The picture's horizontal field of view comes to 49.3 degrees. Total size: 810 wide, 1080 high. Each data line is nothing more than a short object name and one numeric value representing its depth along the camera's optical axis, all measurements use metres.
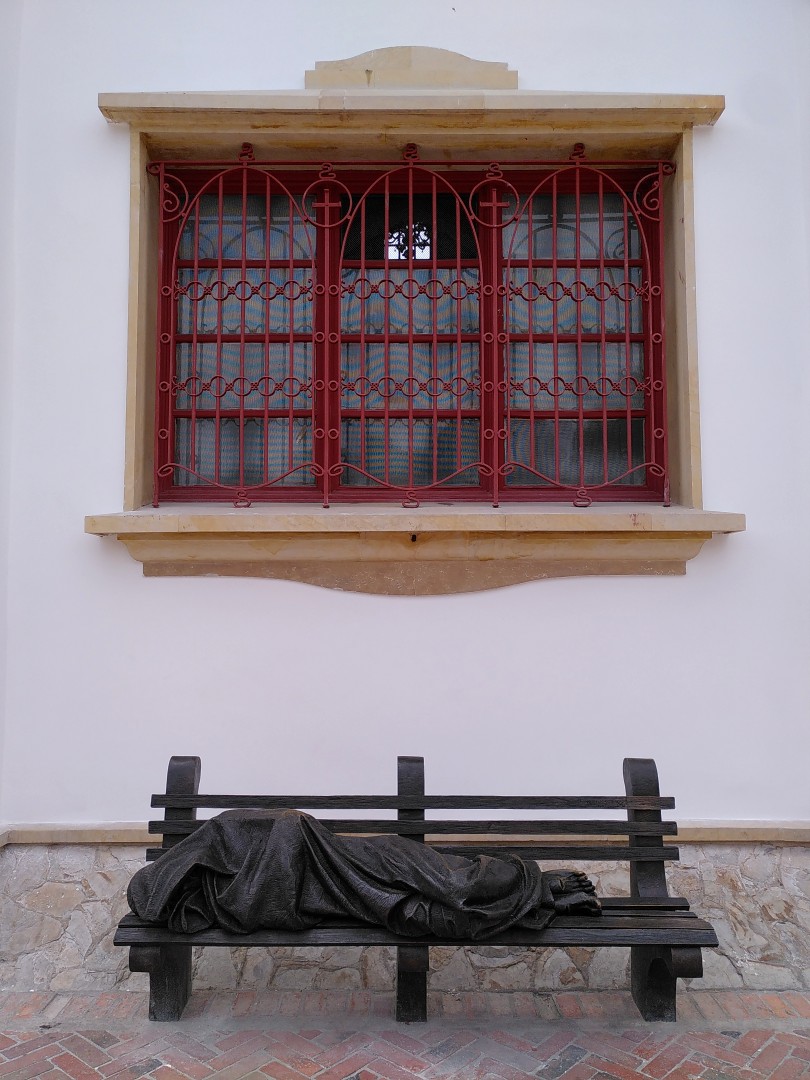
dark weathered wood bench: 3.17
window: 4.14
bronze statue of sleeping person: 3.16
